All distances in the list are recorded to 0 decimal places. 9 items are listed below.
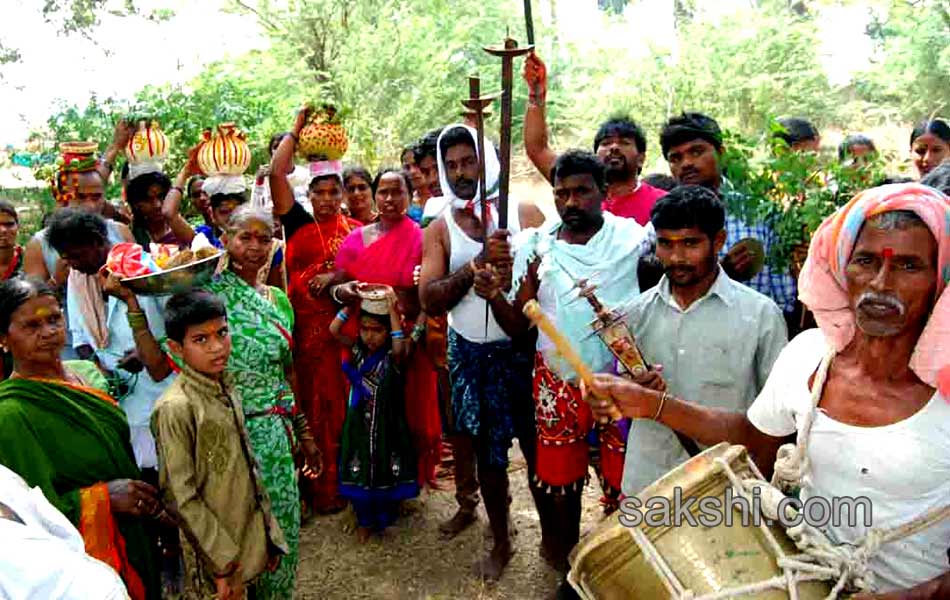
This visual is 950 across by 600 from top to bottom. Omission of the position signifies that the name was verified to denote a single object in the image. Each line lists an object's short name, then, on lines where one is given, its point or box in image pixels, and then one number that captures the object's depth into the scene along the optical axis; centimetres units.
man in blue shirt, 319
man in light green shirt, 267
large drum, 179
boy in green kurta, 294
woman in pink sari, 458
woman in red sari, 480
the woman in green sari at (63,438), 267
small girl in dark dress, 432
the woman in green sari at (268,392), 338
